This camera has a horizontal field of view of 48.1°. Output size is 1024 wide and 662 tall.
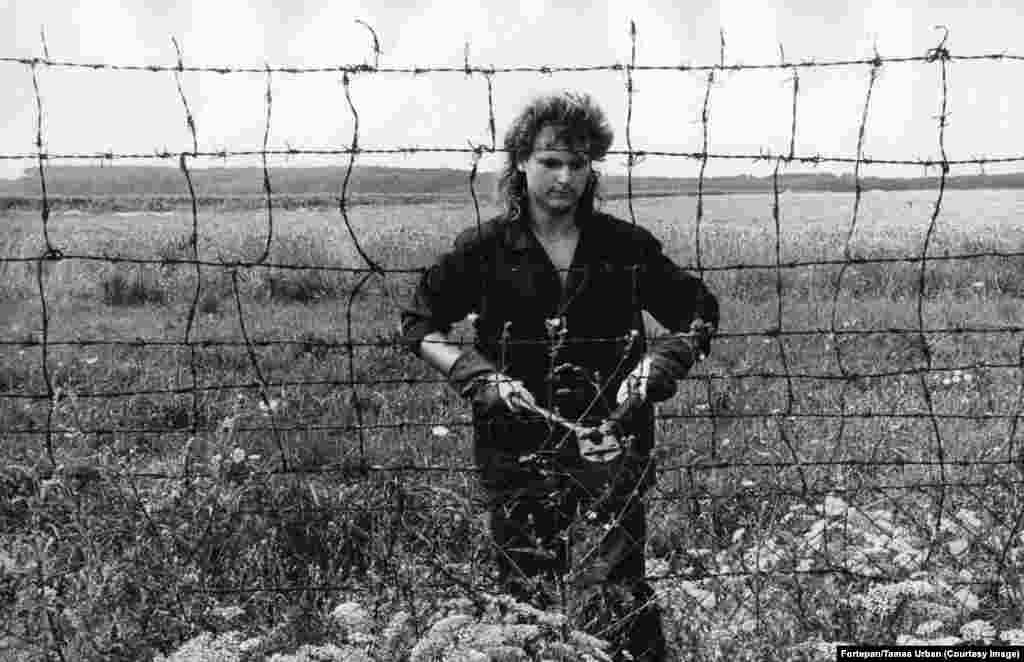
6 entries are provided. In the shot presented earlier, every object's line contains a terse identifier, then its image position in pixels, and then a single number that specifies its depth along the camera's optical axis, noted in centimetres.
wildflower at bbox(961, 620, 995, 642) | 301
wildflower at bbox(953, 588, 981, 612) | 319
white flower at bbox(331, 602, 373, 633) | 280
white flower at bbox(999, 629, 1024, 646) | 301
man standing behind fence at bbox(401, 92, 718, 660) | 342
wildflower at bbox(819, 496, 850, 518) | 364
